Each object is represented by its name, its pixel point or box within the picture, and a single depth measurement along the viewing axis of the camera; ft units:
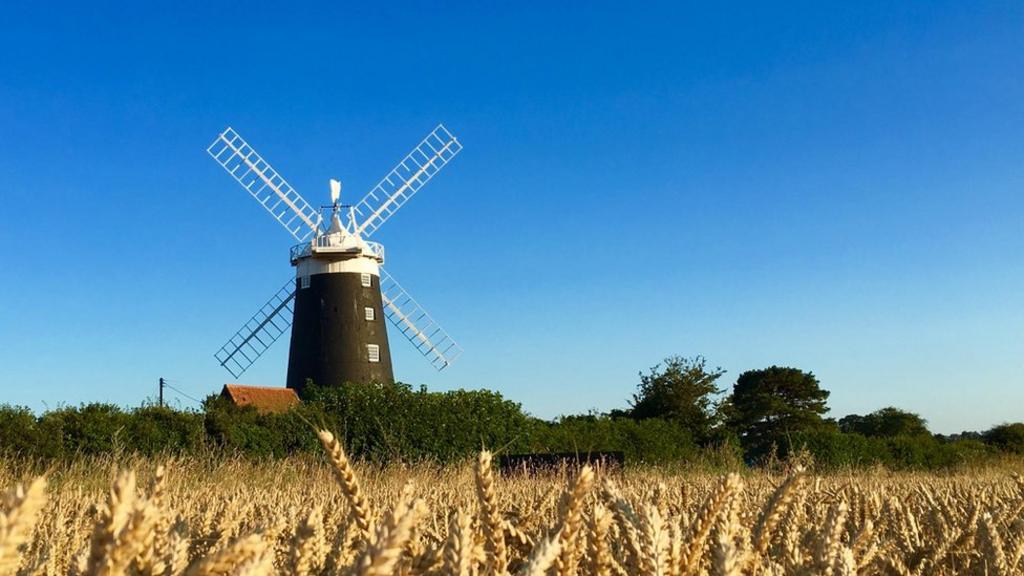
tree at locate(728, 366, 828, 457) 116.47
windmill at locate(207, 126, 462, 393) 94.27
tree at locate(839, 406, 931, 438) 139.85
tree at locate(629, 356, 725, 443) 103.81
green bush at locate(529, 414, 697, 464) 74.28
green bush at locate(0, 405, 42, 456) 51.72
